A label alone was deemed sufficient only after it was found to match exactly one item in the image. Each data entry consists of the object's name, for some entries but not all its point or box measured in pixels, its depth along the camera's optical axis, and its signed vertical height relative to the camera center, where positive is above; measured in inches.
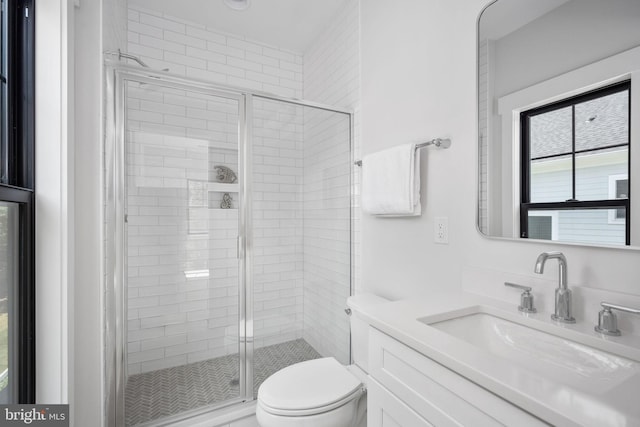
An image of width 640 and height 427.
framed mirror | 32.6 +11.7
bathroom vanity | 20.7 -13.9
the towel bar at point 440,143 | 52.1 +12.3
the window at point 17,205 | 37.0 +0.9
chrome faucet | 34.6 -9.6
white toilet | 48.3 -31.0
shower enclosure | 61.1 -6.6
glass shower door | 62.6 -8.5
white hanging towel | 55.8 +6.1
